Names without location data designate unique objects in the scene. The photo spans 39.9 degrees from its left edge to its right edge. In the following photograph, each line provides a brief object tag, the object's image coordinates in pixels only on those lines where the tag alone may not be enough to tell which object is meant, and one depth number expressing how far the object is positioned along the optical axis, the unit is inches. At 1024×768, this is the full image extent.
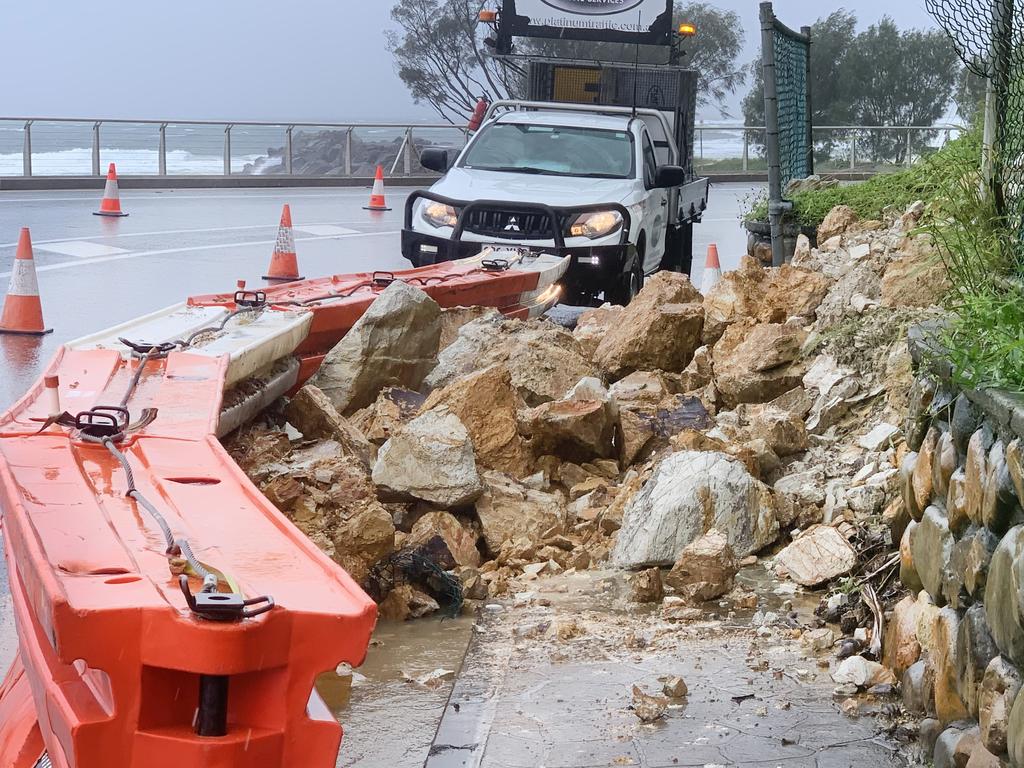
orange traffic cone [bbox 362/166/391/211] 997.2
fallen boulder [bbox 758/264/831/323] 316.2
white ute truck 481.7
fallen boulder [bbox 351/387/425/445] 284.5
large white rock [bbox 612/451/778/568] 226.2
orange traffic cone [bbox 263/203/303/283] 604.7
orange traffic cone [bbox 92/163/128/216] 884.0
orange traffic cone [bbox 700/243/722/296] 536.4
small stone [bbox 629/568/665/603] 213.3
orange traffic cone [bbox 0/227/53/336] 464.4
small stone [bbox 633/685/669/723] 171.5
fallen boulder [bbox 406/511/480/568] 235.6
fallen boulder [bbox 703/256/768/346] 335.0
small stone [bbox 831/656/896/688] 178.4
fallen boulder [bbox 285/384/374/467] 279.1
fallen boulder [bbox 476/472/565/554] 245.1
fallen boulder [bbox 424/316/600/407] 307.0
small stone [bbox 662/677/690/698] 176.7
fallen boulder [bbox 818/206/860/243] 369.1
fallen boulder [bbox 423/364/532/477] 271.9
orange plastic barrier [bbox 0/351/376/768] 106.9
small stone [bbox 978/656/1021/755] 131.1
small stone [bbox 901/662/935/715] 162.6
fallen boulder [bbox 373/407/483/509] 244.4
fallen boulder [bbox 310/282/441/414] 305.3
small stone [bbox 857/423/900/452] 243.9
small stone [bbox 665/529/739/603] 211.5
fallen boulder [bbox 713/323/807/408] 293.3
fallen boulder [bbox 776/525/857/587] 212.1
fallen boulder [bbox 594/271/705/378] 333.4
